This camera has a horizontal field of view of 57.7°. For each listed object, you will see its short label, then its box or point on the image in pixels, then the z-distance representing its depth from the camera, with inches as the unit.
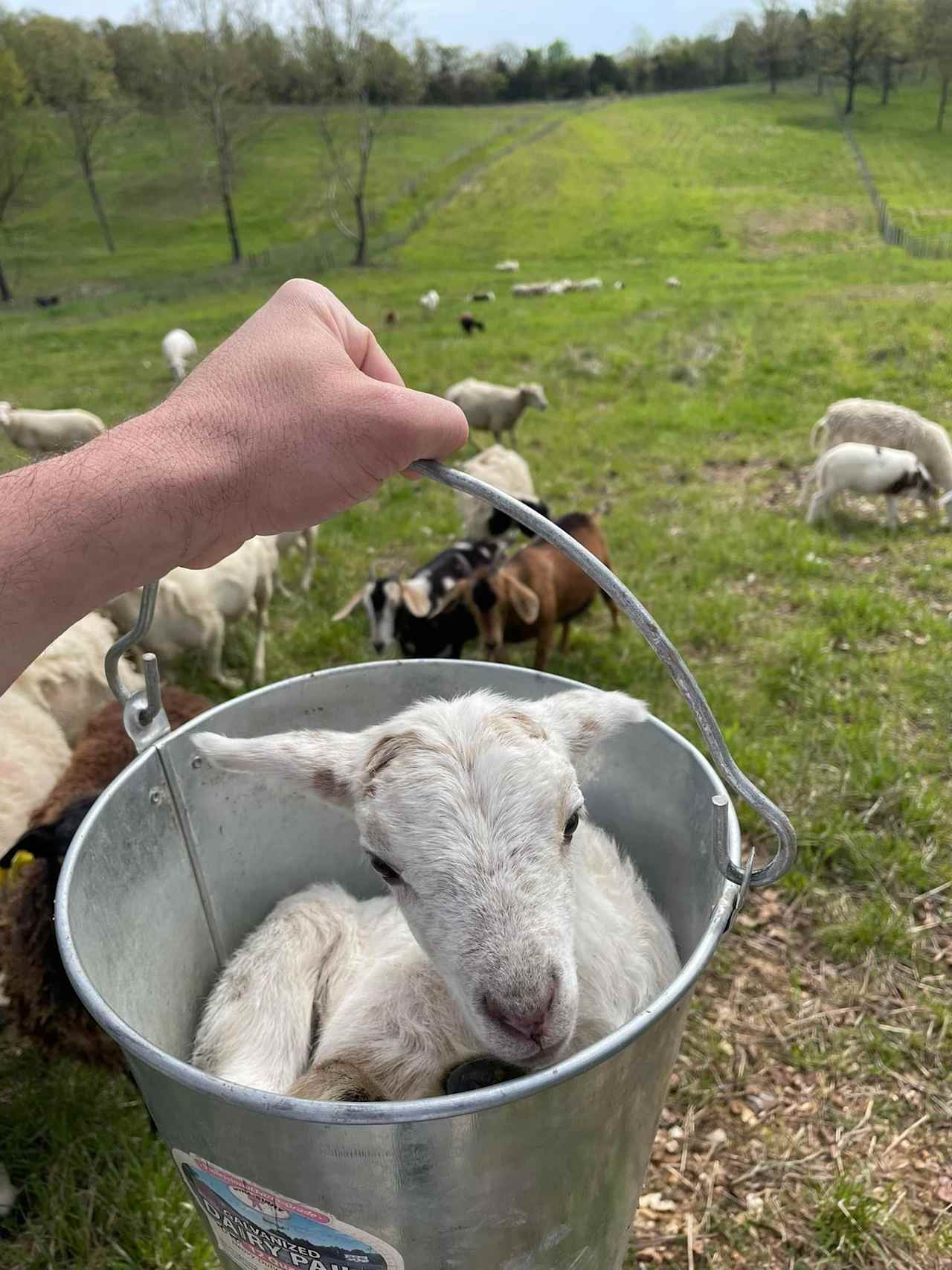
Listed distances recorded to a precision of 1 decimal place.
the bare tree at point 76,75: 1224.8
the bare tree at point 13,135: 1068.5
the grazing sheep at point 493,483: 288.0
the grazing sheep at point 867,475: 290.4
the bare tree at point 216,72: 1222.3
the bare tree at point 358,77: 1186.0
